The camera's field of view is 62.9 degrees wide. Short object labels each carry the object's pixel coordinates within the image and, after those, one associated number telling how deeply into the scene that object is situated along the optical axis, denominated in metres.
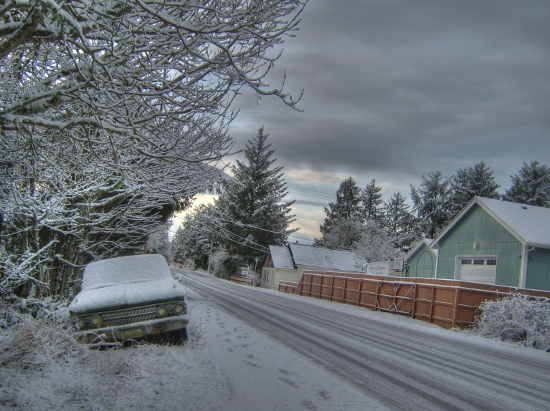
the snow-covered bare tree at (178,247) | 109.62
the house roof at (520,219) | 20.98
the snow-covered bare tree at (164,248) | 49.53
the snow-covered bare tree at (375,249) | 50.94
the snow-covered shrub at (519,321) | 13.52
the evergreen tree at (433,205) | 59.16
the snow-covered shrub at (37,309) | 7.95
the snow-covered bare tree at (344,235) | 70.62
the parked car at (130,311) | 7.18
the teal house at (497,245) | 20.69
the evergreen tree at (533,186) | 55.78
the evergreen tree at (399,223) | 60.75
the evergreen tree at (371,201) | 77.25
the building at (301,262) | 49.12
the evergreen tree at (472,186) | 57.12
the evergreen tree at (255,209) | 56.03
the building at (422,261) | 35.31
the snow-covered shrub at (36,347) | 5.03
